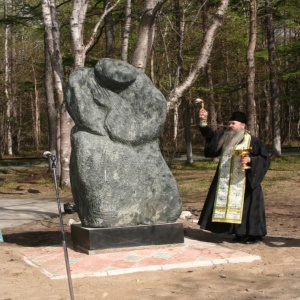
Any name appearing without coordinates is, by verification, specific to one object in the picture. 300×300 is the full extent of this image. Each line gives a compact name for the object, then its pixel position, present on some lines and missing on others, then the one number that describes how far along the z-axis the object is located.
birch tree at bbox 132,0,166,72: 10.59
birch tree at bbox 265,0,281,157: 26.75
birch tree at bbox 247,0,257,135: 18.96
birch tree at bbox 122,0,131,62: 13.59
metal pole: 5.38
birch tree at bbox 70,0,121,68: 13.17
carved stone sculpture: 8.07
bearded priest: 8.91
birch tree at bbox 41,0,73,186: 15.49
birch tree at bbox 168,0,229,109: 10.55
